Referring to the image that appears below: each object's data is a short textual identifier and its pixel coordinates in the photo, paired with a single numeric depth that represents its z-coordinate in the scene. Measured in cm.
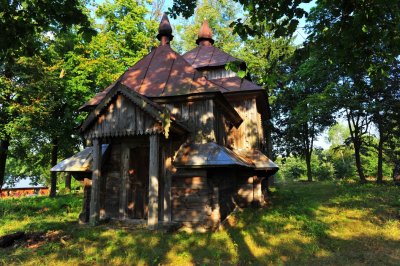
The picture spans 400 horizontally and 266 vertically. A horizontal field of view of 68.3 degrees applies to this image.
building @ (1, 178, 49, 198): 3219
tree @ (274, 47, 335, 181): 2364
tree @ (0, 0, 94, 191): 550
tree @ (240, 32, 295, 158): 2856
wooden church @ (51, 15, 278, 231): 1043
